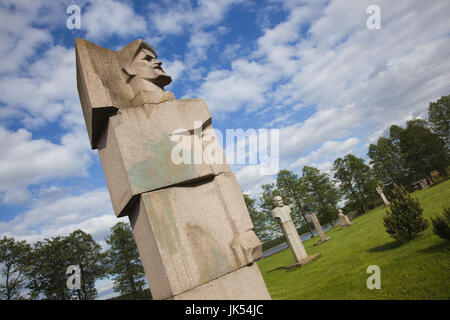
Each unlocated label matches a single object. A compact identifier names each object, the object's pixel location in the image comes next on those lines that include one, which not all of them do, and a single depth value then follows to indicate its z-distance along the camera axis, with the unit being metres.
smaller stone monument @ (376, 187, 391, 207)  29.11
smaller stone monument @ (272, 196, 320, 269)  13.24
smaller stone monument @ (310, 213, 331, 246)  20.41
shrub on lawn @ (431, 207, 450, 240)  5.86
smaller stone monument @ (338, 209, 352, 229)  27.36
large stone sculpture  2.59
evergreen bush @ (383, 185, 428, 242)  8.04
